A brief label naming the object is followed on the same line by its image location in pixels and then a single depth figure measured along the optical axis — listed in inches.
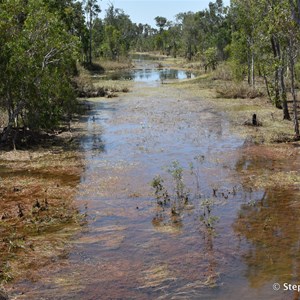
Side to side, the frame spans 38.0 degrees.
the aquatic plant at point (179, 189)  543.2
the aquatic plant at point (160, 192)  530.9
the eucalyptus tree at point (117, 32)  3494.1
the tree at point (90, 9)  2975.6
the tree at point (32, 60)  786.2
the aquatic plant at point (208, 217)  448.5
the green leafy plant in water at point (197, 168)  605.4
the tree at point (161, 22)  6033.5
